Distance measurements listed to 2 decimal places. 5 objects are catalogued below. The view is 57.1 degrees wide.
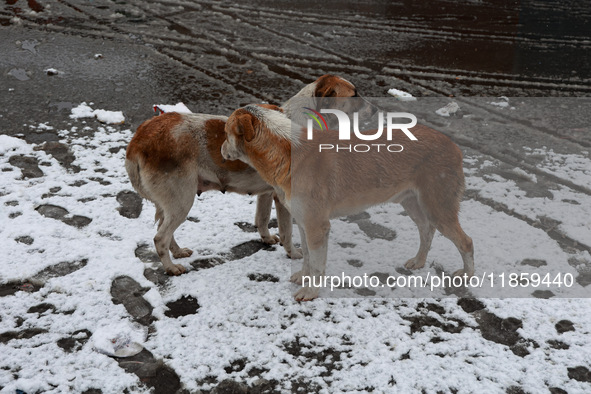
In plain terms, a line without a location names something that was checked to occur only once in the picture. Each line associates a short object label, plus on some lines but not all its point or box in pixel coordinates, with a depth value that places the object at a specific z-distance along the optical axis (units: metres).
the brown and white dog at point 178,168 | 4.00
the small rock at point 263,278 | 4.25
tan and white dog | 3.82
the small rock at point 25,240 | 4.40
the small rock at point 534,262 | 4.36
